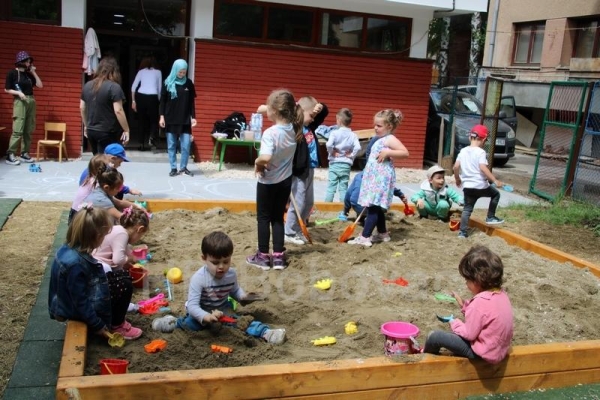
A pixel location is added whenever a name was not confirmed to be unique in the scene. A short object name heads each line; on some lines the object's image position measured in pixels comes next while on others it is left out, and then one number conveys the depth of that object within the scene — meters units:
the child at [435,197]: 8.02
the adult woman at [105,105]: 7.71
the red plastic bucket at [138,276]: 4.98
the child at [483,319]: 3.58
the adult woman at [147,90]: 12.59
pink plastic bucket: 3.79
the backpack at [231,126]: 12.14
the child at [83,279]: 3.65
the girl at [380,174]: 6.52
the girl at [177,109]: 10.41
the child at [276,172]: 5.46
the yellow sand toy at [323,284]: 5.25
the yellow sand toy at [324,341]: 4.09
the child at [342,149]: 8.02
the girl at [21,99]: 10.59
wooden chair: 11.21
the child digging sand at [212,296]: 3.99
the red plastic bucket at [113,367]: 3.36
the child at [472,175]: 7.29
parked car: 14.99
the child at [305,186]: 6.66
